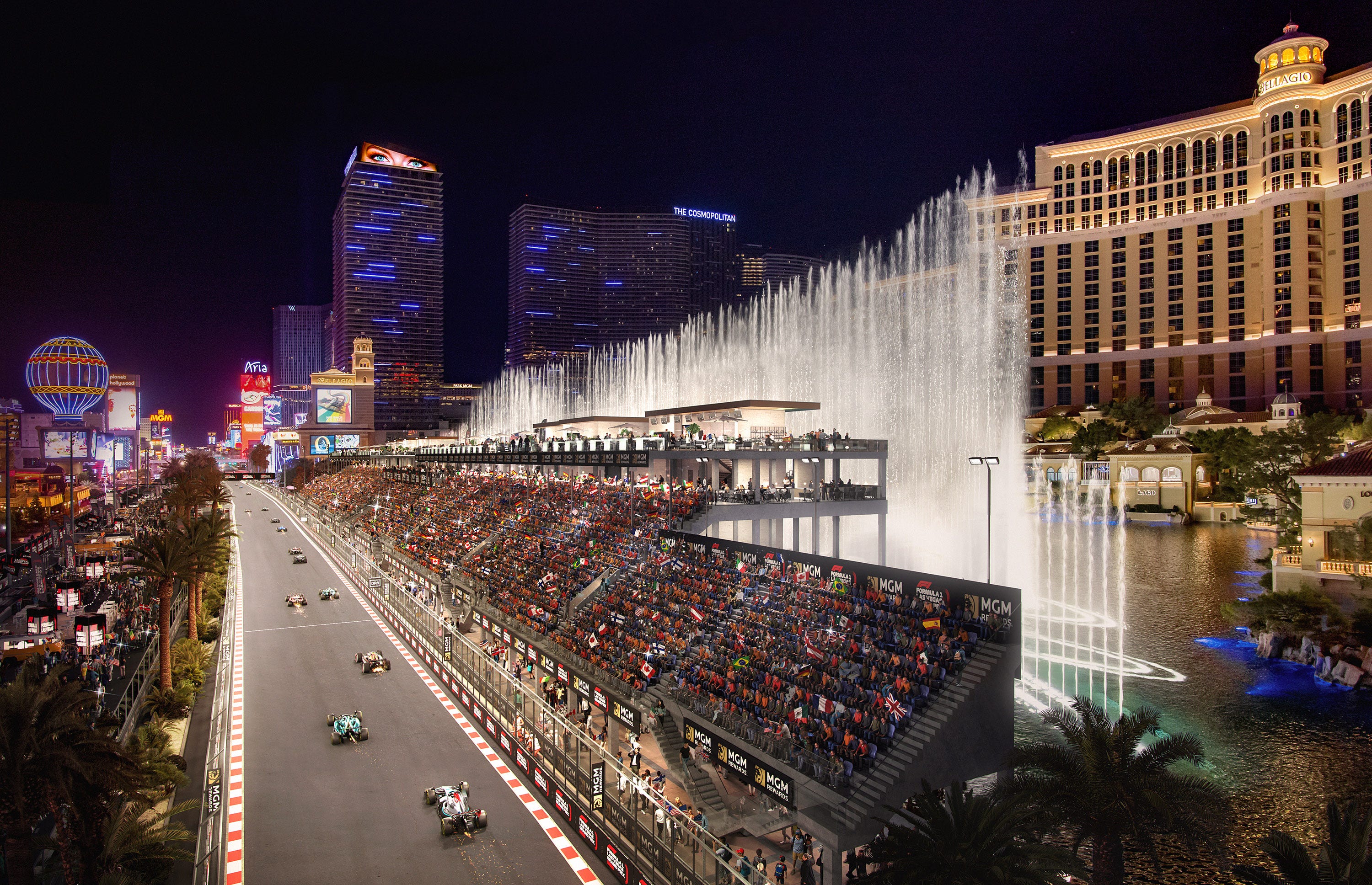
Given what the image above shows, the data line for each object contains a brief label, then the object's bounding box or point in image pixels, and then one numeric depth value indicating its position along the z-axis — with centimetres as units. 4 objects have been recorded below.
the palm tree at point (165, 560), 2741
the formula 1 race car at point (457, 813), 1747
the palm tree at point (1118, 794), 1329
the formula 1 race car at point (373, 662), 3005
